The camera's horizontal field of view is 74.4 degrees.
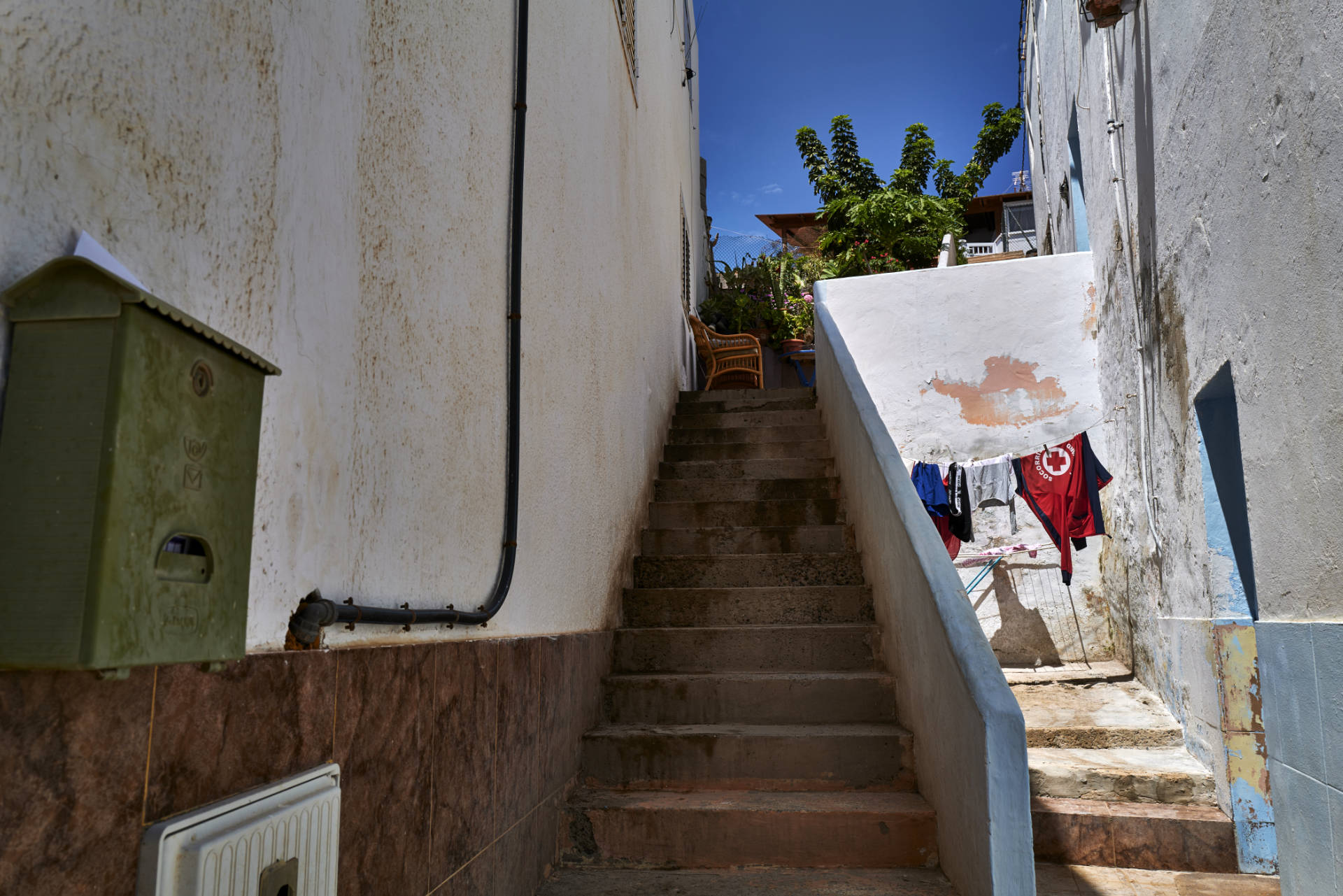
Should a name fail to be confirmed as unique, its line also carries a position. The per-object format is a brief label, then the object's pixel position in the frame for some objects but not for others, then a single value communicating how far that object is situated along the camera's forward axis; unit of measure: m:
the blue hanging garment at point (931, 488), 6.36
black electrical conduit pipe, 1.57
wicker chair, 9.62
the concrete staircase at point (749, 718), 3.06
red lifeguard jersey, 5.64
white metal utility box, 1.05
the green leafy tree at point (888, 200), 11.78
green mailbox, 0.85
